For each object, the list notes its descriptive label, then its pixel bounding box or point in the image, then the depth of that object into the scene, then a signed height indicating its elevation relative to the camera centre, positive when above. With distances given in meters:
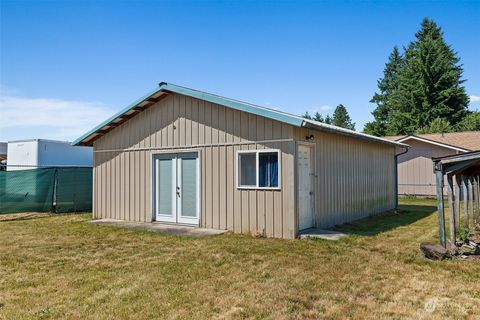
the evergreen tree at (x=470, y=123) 32.28 +5.01
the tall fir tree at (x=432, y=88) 34.72 +8.80
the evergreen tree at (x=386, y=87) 50.06 +13.07
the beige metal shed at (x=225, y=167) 8.06 +0.36
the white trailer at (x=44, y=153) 14.55 +1.21
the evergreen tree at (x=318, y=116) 56.62 +10.07
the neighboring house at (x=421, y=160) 19.23 +1.02
